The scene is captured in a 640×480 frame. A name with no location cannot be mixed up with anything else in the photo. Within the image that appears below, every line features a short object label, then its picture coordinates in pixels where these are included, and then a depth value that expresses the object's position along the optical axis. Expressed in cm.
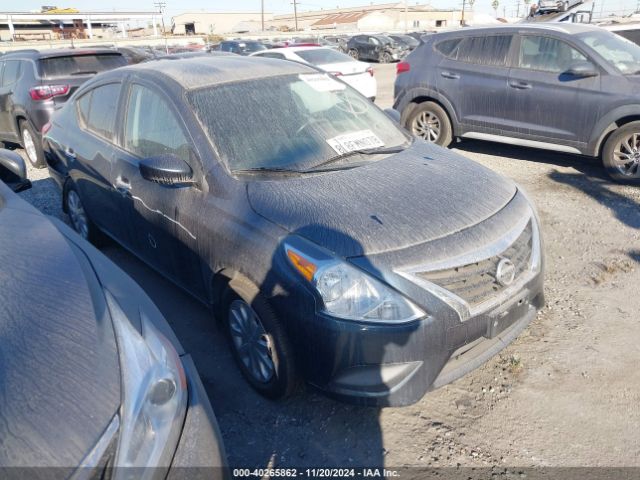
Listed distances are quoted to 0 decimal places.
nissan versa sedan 223
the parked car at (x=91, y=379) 132
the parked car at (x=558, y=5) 1414
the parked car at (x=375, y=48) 2855
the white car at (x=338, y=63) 1071
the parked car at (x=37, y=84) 725
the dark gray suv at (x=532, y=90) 560
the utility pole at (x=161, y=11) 7032
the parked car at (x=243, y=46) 2109
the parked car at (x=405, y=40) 2977
